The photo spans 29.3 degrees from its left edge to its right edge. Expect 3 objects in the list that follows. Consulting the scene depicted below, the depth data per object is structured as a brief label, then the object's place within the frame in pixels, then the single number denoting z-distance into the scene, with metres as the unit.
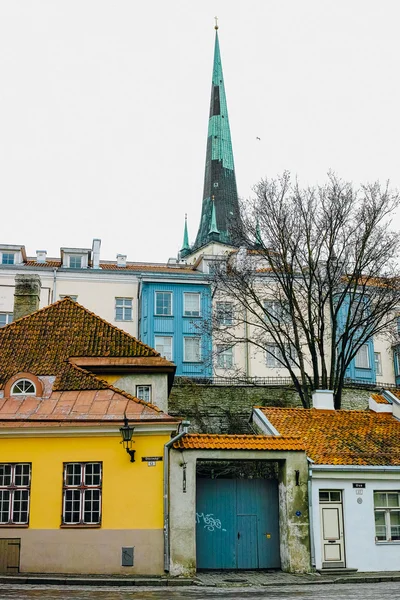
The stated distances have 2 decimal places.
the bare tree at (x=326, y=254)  29.20
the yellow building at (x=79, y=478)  18.39
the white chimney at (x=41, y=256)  49.94
